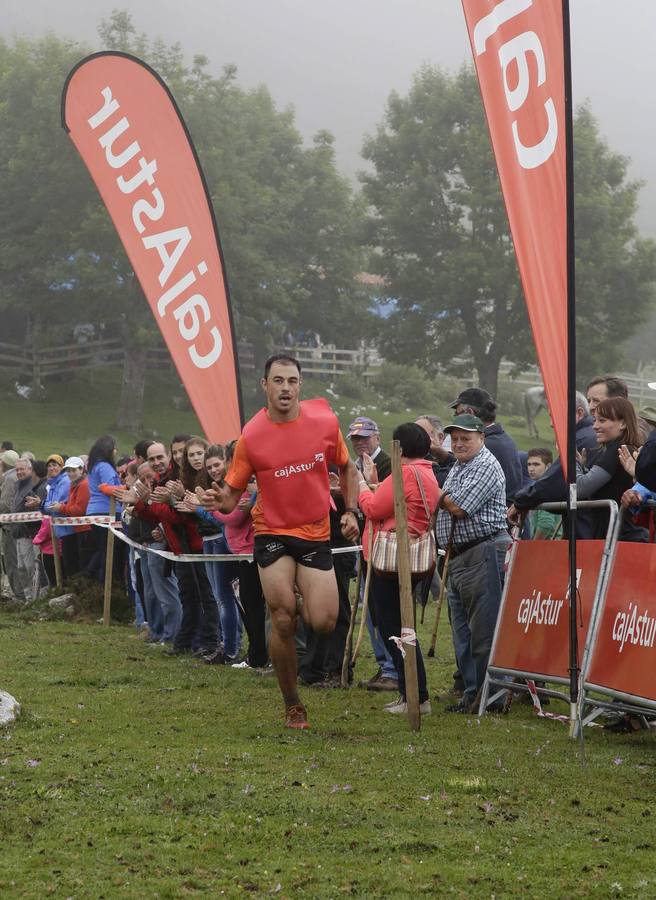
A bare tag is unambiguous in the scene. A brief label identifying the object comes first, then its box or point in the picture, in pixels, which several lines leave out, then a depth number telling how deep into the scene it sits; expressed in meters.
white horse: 51.69
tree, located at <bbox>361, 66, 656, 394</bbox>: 57.75
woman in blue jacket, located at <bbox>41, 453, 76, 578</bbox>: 16.71
